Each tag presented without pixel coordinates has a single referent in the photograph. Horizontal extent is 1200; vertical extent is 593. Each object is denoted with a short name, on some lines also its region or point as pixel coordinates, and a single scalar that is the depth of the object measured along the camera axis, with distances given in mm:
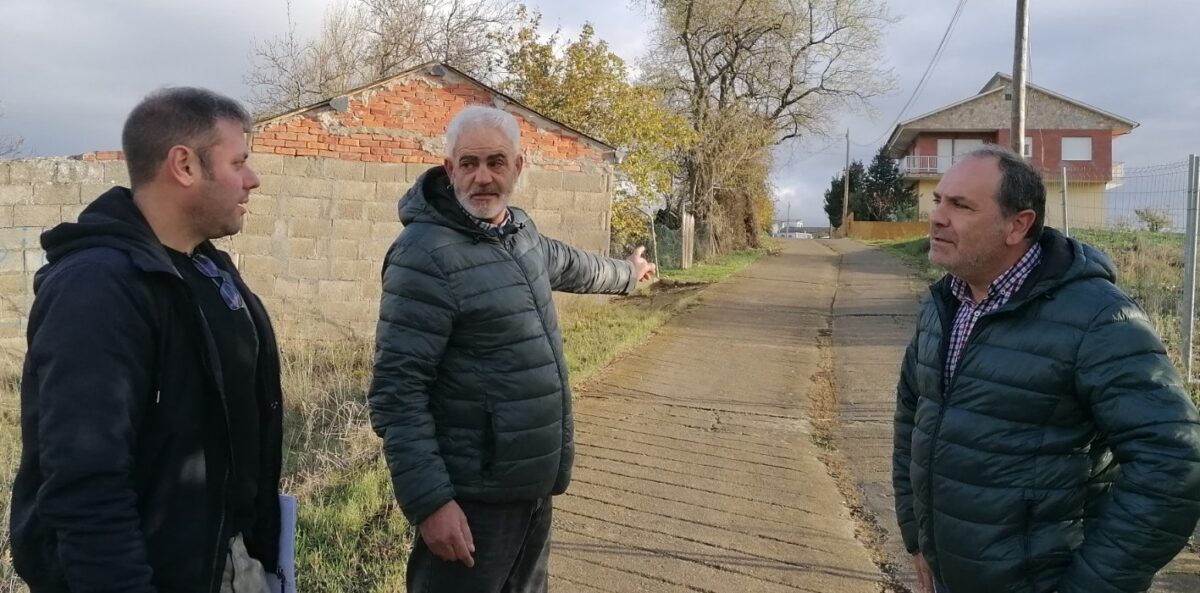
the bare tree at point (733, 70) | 25875
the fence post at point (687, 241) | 22266
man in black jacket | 1454
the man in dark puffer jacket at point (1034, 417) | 1835
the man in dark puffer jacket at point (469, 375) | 2230
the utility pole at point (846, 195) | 52188
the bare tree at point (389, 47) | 25500
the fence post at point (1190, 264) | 6496
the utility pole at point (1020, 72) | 11922
